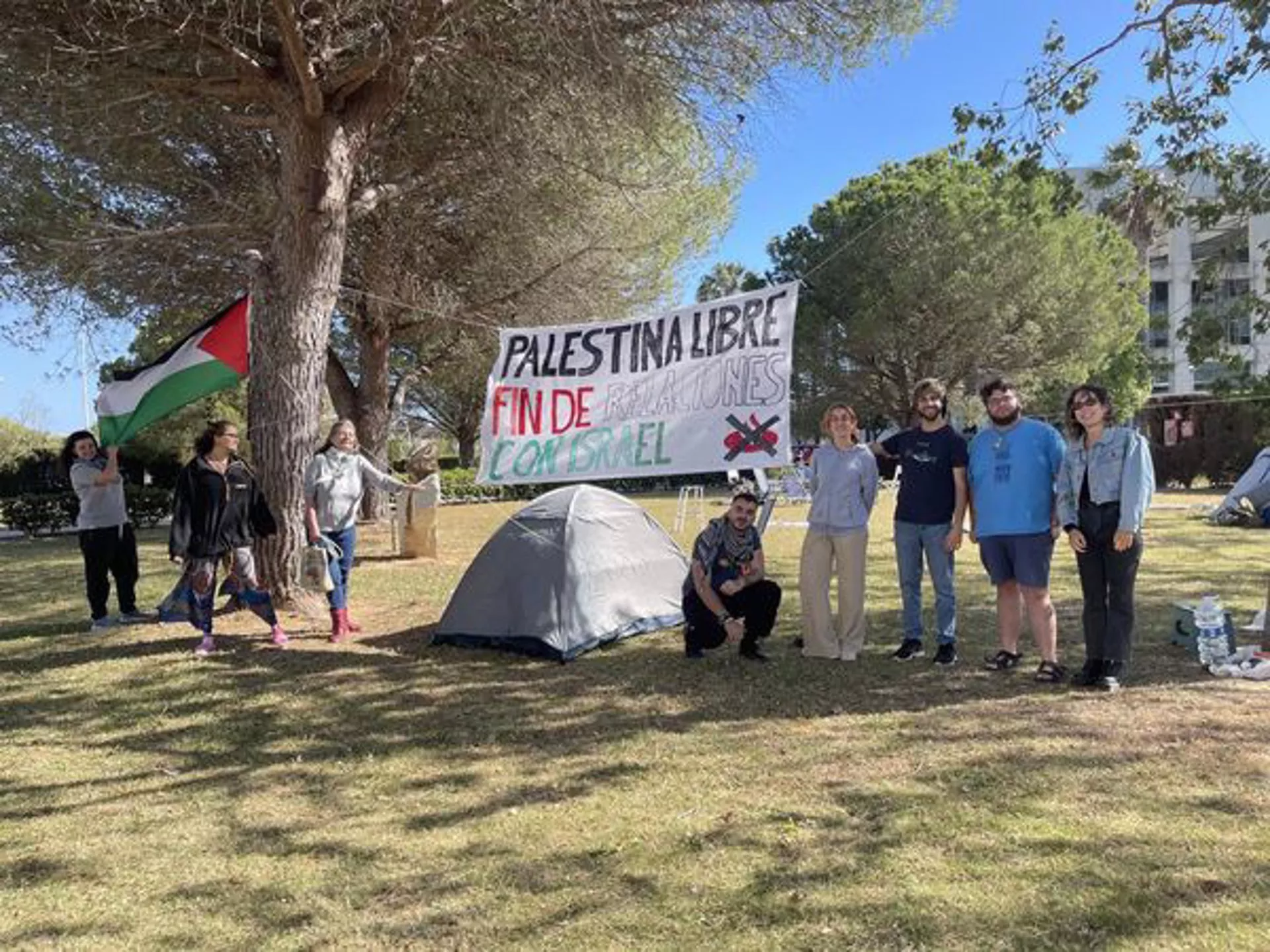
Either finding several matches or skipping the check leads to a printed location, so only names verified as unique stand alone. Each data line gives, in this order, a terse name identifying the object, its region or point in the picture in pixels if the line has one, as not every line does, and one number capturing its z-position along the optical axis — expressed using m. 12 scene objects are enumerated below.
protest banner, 6.12
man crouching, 5.98
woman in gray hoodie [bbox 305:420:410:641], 6.57
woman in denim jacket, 4.91
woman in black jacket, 6.16
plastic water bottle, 5.61
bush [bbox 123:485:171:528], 20.11
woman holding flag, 7.14
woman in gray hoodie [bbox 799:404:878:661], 5.93
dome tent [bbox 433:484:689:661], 6.33
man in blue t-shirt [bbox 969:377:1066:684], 5.31
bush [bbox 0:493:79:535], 18.78
